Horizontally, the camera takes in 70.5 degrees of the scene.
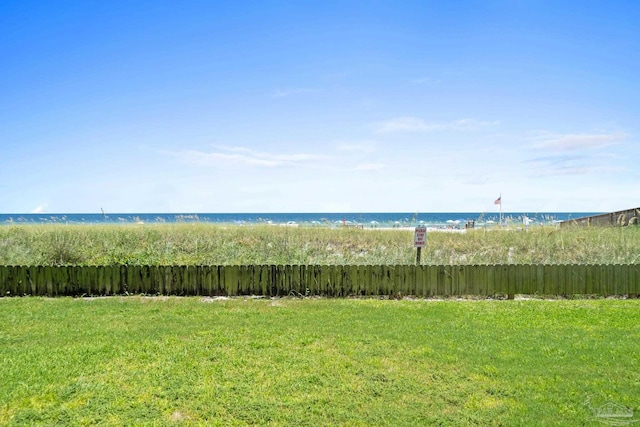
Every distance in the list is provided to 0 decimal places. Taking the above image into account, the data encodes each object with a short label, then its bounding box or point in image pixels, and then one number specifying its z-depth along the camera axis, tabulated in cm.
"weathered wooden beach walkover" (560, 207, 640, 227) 2389
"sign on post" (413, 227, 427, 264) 1225
